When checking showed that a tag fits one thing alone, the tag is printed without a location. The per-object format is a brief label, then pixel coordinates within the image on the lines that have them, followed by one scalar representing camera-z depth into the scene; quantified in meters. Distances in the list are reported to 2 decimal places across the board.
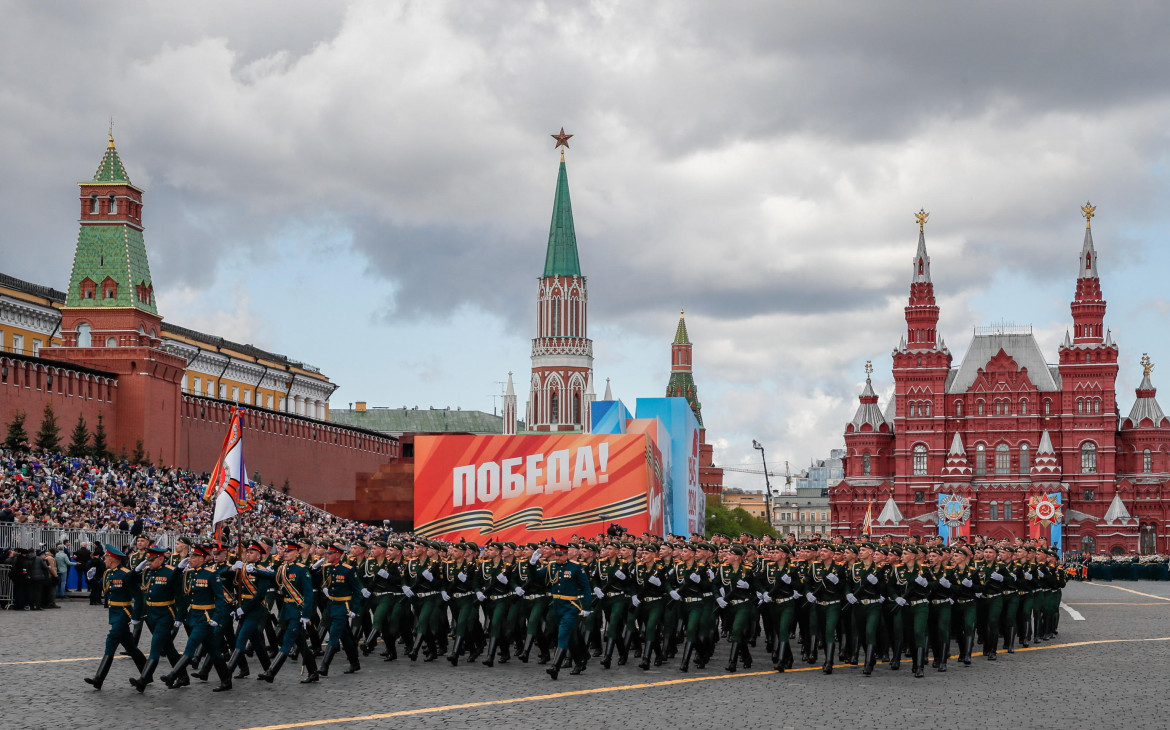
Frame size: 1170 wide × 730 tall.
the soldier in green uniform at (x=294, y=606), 16.58
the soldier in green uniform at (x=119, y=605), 15.27
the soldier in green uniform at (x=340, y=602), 17.36
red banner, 42.03
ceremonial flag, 34.06
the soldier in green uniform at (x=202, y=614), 15.54
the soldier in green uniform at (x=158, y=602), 15.38
